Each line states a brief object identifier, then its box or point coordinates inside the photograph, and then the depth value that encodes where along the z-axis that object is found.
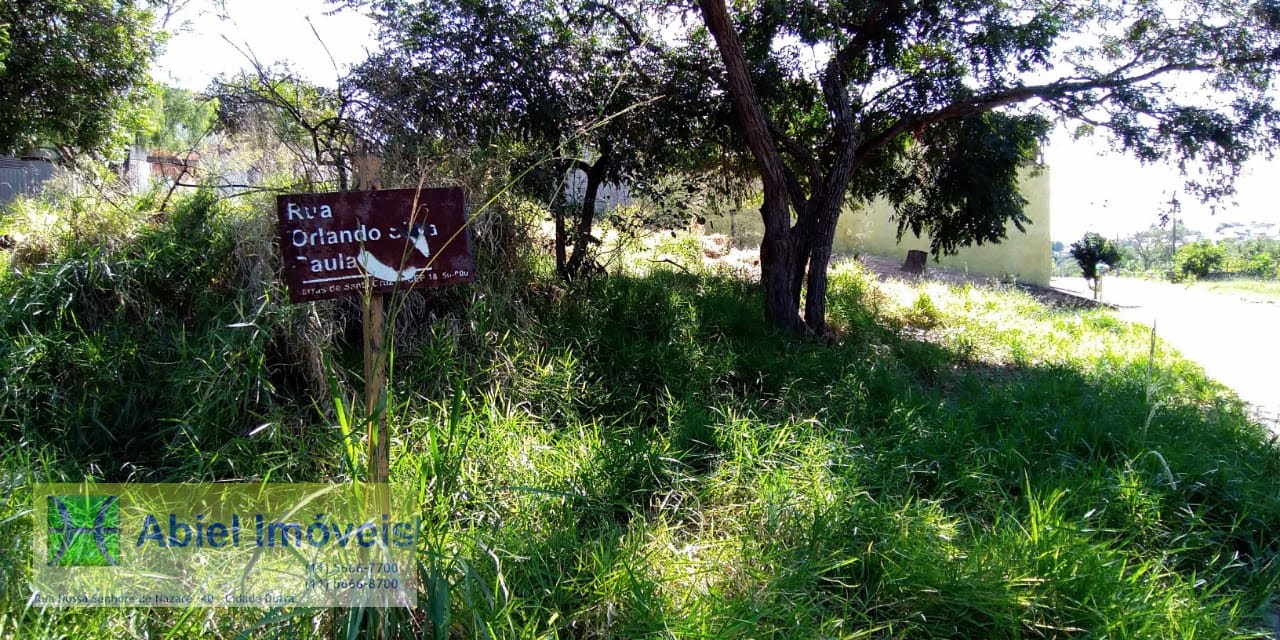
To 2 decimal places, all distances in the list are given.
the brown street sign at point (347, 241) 2.20
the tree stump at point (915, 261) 13.50
